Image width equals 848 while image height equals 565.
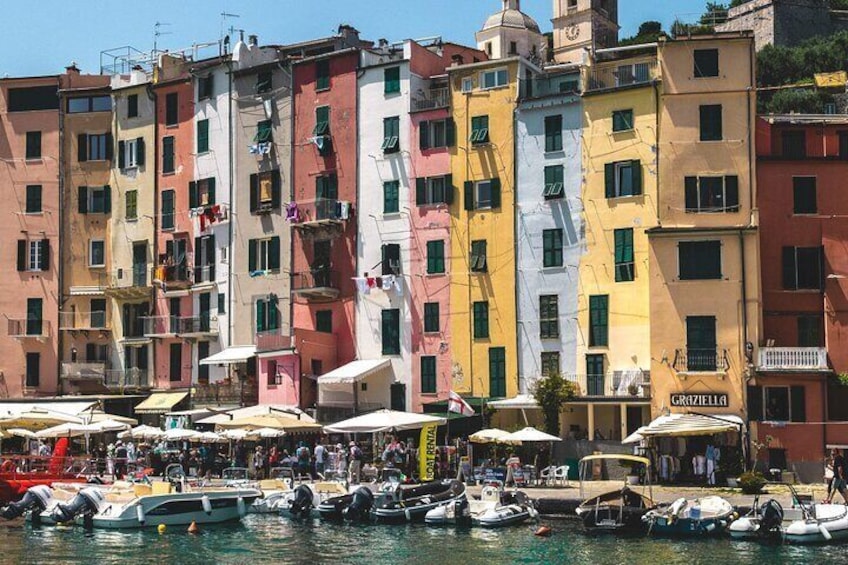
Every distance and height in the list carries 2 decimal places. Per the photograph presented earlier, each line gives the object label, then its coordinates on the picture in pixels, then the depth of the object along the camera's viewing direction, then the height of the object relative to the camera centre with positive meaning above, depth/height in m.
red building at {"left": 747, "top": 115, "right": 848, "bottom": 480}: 58.69 +4.59
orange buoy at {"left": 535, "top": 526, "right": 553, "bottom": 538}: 43.78 -6.15
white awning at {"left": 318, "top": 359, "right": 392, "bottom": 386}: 64.62 -1.34
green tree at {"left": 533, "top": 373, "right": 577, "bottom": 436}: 59.09 -2.46
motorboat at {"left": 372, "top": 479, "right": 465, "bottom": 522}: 47.38 -5.54
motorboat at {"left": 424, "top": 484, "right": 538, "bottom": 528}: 46.09 -5.81
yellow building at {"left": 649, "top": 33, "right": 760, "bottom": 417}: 56.97 +4.53
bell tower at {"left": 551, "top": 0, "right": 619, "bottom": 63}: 128.38 +30.22
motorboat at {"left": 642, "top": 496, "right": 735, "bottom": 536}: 43.16 -5.71
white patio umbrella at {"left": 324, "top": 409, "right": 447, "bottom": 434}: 54.41 -3.19
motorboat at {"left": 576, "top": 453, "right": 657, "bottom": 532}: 43.88 -5.51
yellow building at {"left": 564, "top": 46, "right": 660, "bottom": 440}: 59.56 +3.86
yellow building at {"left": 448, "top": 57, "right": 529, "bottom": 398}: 63.84 +5.26
